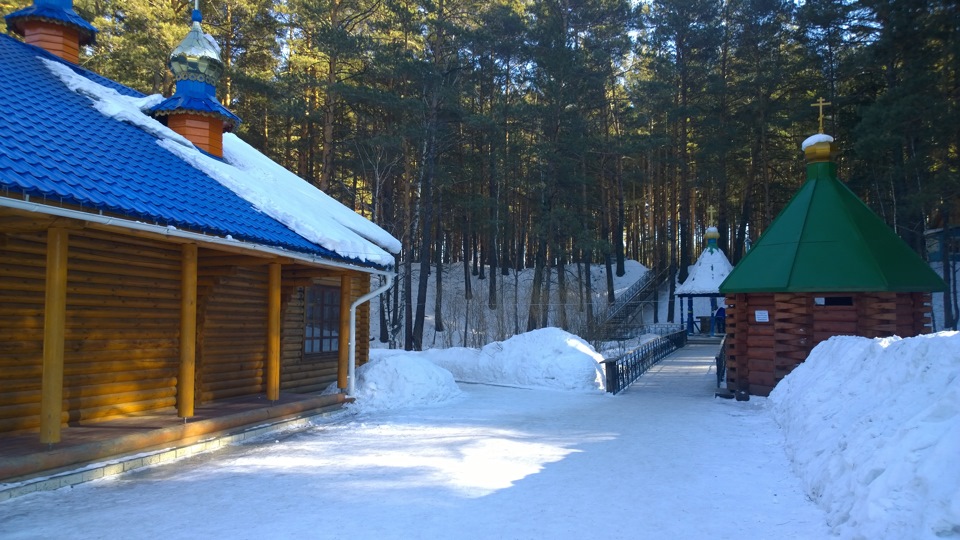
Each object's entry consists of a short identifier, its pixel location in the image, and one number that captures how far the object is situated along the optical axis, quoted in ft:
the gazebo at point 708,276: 103.14
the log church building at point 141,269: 21.50
